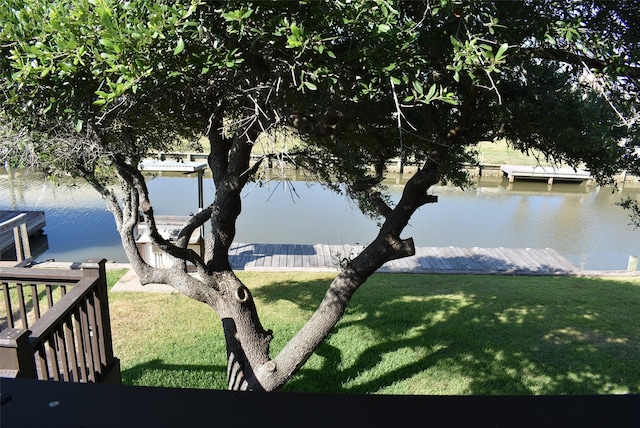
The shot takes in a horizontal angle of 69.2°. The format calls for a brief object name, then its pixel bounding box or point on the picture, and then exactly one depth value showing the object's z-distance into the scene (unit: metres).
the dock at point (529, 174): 19.44
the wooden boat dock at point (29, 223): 10.11
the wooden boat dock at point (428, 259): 8.20
